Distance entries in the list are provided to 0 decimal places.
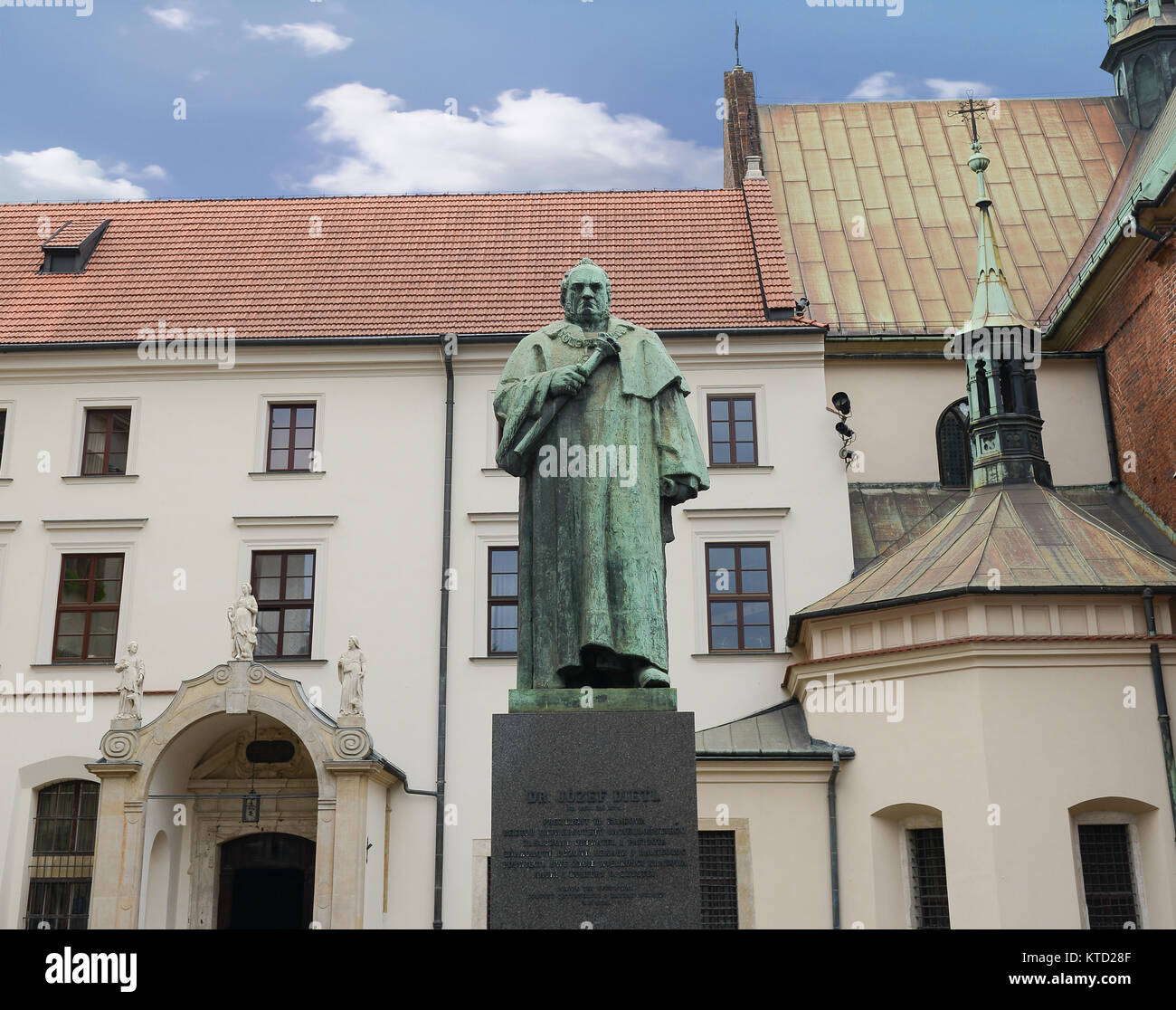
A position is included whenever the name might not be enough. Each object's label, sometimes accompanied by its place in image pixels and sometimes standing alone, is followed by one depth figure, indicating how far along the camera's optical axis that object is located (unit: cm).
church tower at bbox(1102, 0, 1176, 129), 2948
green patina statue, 711
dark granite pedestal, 646
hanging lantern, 1939
